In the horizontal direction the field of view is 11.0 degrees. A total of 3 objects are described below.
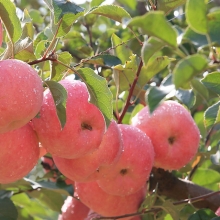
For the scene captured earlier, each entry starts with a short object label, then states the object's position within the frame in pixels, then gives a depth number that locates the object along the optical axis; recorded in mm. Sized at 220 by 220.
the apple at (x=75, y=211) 1456
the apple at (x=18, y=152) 1183
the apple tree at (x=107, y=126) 1115
